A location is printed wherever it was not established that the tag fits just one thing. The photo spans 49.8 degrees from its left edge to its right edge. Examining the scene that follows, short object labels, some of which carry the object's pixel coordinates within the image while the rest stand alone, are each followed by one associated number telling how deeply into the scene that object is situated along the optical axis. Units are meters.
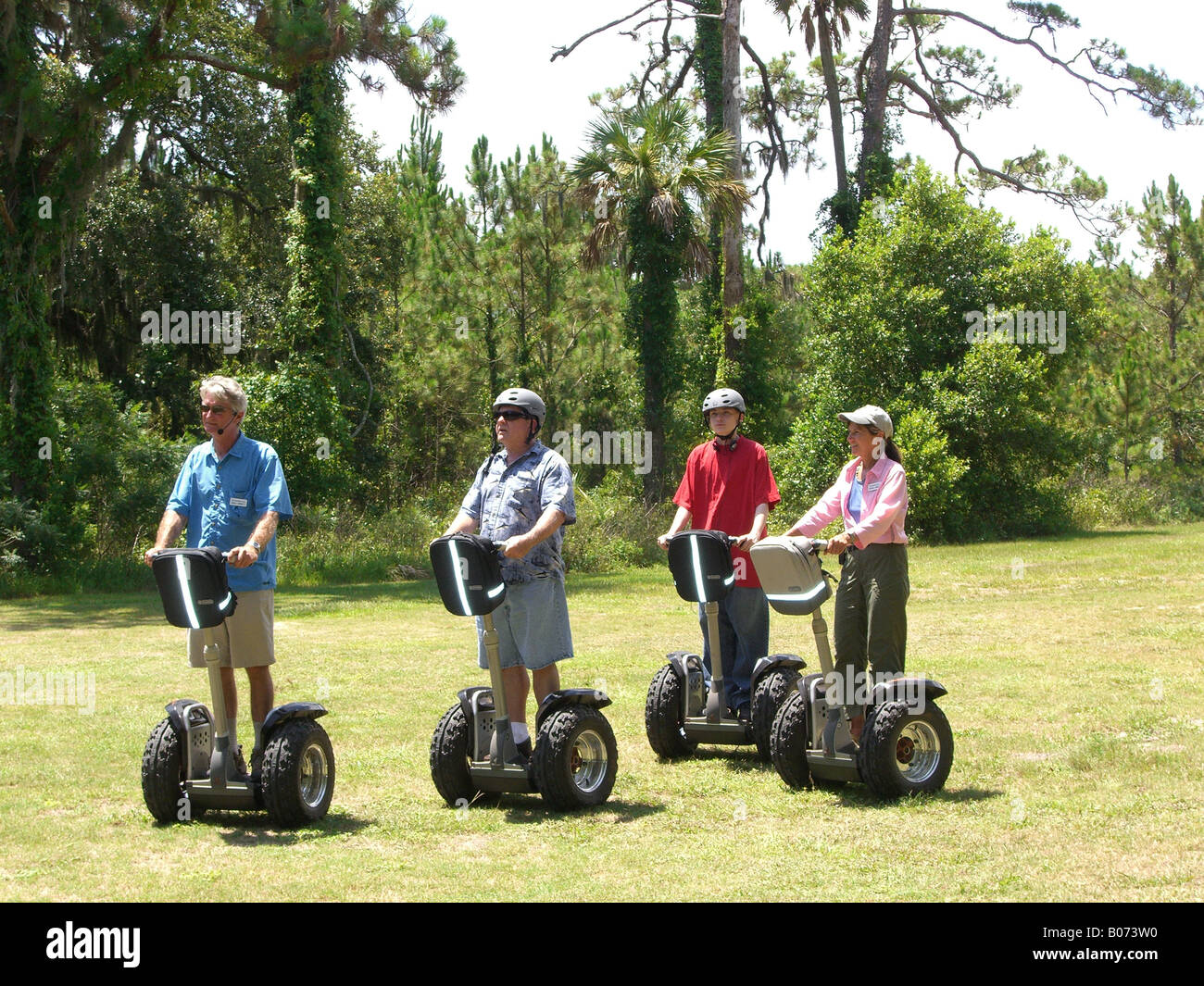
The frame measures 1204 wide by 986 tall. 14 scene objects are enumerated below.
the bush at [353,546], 21.62
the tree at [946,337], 27.64
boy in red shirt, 7.79
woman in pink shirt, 6.64
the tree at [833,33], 33.06
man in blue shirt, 6.26
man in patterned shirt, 6.48
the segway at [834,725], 6.38
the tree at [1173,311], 37.78
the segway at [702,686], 7.30
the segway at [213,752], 5.85
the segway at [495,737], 6.12
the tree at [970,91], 32.25
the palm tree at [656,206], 27.02
